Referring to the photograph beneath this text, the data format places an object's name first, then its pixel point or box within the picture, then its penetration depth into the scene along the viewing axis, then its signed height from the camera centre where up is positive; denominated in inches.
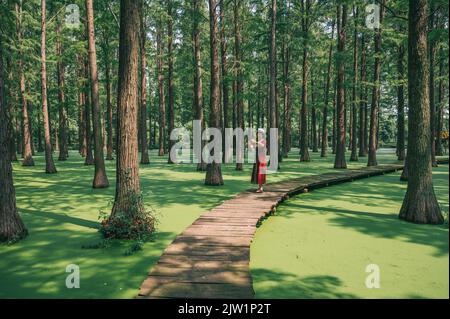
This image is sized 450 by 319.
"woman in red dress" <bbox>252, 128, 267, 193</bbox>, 421.4 -7.8
